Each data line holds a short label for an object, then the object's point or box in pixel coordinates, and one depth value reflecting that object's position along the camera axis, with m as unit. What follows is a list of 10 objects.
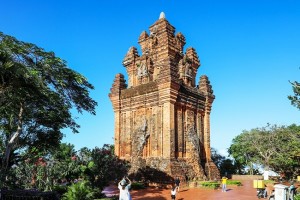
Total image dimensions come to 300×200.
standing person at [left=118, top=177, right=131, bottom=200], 12.02
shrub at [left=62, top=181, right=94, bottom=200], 13.09
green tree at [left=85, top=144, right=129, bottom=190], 17.09
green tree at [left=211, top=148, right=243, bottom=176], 36.28
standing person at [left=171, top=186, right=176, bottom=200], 16.28
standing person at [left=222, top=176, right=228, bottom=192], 20.00
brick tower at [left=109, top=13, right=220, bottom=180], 22.30
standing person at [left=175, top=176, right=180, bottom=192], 19.61
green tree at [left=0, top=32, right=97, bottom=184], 10.88
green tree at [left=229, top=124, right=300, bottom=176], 36.50
